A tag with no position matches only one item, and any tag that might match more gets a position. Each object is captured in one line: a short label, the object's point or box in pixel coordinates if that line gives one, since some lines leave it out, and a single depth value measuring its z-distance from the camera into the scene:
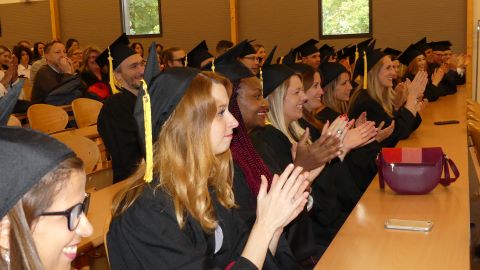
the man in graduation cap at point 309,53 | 9.61
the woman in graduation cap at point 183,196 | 2.04
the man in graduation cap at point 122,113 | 4.71
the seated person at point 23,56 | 12.25
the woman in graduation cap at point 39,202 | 1.33
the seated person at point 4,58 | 9.66
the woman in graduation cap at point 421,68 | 8.61
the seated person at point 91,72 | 8.44
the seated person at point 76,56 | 10.88
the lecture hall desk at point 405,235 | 2.34
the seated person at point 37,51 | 12.92
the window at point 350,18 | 12.70
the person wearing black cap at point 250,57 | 8.11
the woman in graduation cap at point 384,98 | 5.24
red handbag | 3.19
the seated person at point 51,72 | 8.28
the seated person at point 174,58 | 7.48
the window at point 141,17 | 14.31
